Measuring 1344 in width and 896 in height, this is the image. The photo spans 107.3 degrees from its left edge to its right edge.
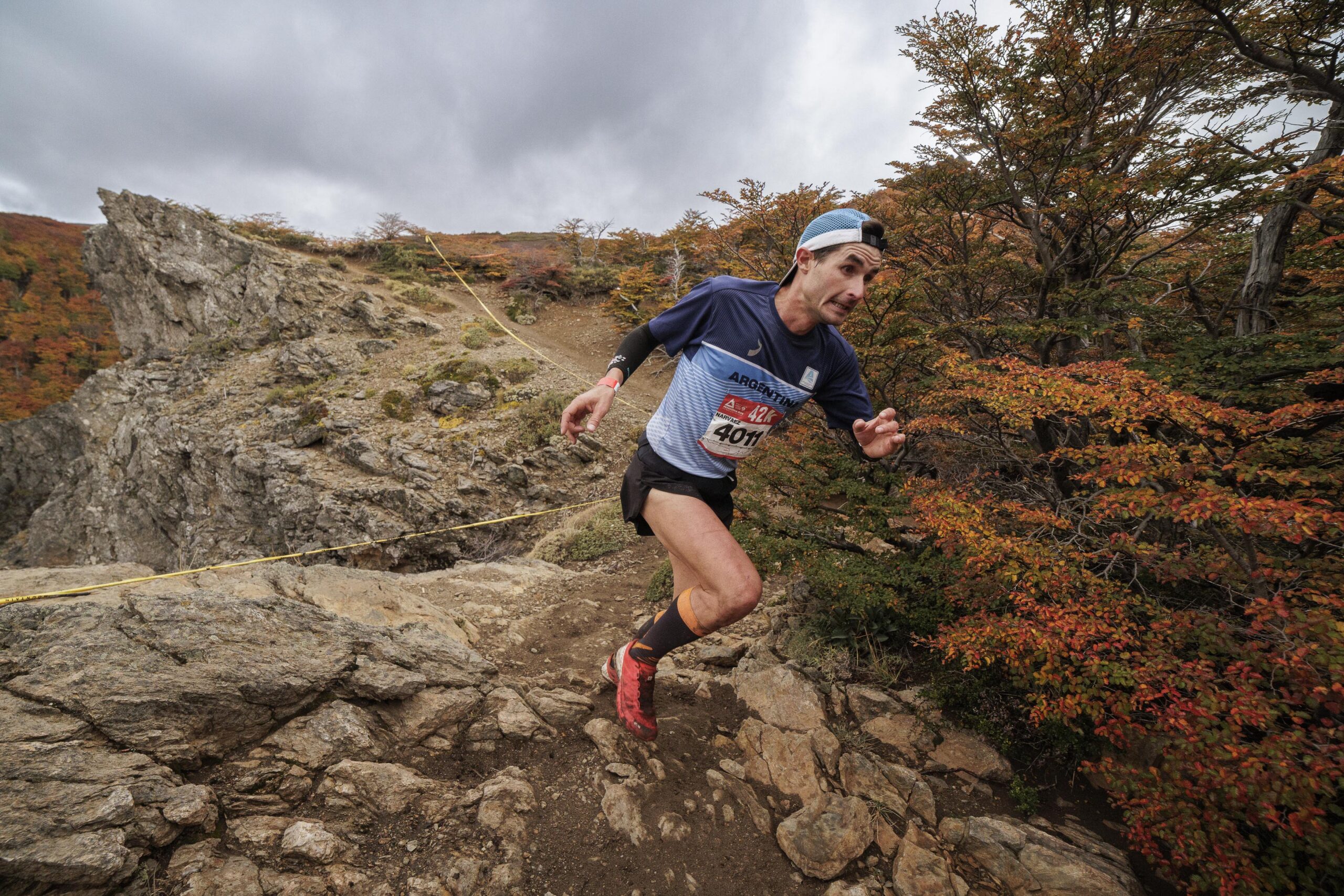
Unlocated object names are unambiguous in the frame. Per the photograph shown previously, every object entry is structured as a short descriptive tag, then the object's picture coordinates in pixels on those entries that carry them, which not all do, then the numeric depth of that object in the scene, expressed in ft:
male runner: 6.30
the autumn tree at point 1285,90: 9.74
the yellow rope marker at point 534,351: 37.82
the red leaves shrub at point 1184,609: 5.35
